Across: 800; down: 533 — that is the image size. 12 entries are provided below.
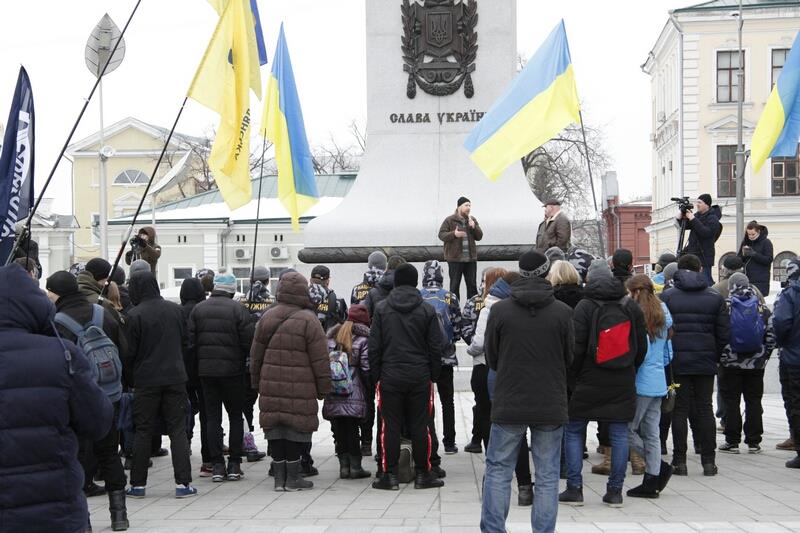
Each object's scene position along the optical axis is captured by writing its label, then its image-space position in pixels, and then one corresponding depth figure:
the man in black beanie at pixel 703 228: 14.46
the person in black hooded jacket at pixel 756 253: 14.96
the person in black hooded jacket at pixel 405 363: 9.48
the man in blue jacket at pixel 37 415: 4.97
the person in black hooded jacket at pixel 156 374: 9.28
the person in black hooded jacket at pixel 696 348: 10.08
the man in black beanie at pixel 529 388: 7.26
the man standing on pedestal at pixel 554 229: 13.77
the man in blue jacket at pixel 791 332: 10.59
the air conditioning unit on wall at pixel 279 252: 49.50
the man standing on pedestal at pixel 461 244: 15.09
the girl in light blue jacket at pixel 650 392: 9.06
